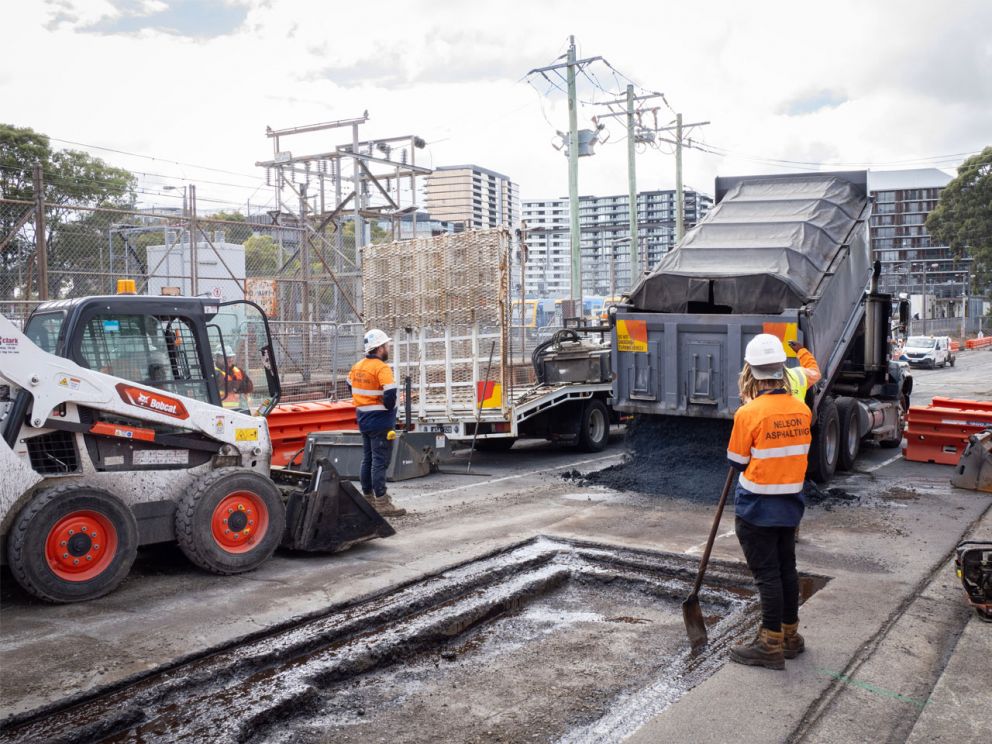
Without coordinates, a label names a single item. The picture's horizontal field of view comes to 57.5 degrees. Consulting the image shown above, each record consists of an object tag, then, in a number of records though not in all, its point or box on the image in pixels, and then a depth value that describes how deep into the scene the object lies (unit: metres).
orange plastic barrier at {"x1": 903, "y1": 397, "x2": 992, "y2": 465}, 12.44
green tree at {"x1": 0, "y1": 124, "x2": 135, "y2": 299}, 16.78
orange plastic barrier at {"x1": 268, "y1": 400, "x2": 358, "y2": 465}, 12.16
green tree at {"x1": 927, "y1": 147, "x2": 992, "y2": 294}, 56.97
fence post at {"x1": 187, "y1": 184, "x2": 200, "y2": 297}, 13.04
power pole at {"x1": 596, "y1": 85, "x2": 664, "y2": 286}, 28.02
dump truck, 10.05
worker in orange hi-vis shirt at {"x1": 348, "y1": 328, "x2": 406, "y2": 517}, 9.02
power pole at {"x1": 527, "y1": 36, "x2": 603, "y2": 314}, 22.92
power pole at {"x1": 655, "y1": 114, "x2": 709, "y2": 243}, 31.66
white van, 39.06
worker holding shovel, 5.02
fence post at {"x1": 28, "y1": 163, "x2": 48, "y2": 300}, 11.32
